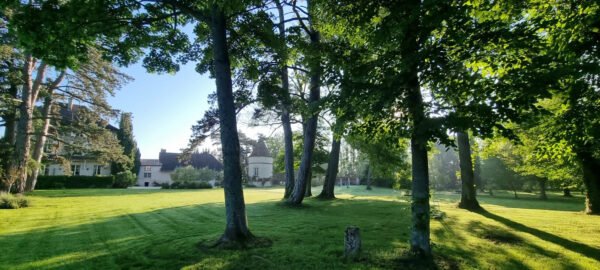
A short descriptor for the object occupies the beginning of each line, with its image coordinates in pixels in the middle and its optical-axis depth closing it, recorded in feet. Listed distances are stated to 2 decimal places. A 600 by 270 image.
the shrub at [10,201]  43.01
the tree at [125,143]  129.70
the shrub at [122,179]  115.24
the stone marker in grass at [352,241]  19.35
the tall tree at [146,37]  21.71
